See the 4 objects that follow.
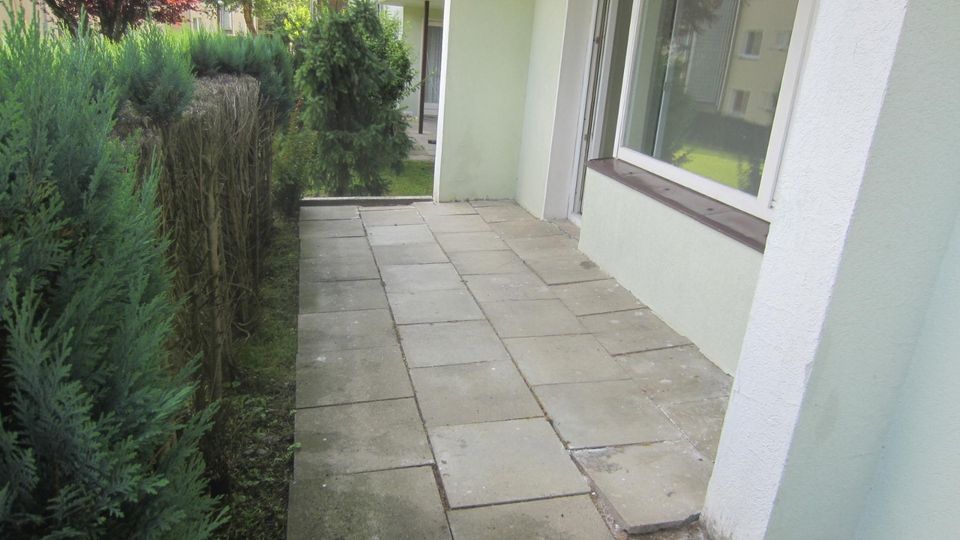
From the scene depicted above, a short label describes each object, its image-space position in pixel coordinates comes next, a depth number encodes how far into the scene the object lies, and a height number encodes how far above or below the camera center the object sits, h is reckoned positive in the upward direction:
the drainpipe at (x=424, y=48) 13.53 +0.14
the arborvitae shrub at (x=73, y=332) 1.15 -0.55
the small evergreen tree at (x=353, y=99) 7.42 -0.57
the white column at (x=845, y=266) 1.85 -0.52
